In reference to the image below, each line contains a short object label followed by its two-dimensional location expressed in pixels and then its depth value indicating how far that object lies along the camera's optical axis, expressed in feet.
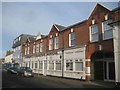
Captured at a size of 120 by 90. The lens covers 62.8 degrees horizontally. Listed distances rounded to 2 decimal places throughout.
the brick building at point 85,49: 35.97
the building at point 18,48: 89.54
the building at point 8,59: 121.08
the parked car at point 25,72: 51.05
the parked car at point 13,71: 65.46
